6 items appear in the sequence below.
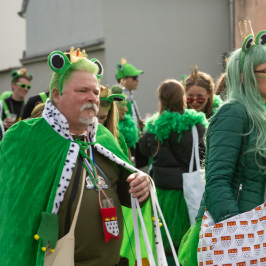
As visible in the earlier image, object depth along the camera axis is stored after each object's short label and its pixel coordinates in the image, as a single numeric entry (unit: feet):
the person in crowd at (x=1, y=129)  18.56
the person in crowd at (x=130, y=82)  26.30
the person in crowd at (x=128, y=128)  20.94
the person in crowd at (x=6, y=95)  30.39
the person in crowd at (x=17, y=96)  25.35
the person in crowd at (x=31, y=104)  16.07
